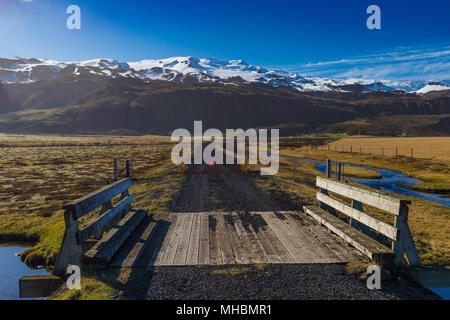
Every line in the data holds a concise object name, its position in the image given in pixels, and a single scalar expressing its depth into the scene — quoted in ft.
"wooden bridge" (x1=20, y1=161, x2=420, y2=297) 17.37
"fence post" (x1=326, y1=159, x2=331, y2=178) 32.63
